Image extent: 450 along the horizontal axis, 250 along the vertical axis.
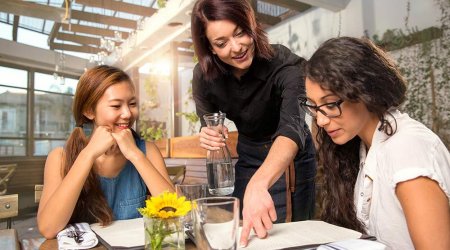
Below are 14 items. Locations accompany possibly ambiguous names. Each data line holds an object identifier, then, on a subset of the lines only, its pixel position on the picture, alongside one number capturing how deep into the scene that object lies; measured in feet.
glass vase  2.46
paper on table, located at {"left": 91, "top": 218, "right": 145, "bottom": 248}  2.92
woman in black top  4.81
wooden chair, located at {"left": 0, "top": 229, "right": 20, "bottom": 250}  3.29
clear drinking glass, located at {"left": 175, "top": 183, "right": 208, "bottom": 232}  3.49
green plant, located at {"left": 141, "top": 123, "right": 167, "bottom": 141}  21.99
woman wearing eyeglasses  2.90
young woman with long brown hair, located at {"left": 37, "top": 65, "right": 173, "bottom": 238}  4.29
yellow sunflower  2.44
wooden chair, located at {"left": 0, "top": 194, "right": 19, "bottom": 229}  5.14
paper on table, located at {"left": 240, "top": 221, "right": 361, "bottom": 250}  2.80
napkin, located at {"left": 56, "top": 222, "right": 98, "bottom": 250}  2.97
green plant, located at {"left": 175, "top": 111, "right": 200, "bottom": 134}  17.70
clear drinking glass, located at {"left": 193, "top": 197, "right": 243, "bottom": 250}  2.25
